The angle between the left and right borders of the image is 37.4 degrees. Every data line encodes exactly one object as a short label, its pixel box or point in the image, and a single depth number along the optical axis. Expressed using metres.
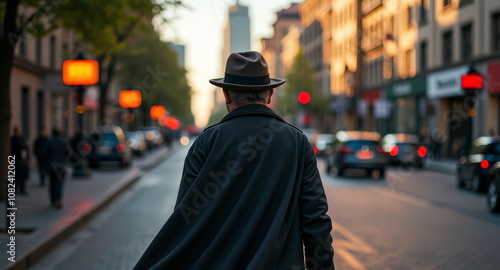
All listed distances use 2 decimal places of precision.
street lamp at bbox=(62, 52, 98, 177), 20.23
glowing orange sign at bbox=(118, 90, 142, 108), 40.47
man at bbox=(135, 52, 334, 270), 3.26
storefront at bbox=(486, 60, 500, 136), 29.55
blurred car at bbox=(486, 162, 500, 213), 13.48
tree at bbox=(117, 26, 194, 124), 60.56
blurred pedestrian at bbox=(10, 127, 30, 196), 16.34
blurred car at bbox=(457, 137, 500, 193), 17.34
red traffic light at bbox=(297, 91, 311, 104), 23.13
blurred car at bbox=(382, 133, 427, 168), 31.06
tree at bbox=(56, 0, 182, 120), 15.63
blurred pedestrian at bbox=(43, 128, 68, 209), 13.61
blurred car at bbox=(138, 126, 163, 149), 51.50
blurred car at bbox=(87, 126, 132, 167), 29.84
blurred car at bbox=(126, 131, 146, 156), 42.09
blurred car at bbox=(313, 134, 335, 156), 44.59
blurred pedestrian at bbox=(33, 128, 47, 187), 20.20
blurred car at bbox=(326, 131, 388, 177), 24.31
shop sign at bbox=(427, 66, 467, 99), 33.72
